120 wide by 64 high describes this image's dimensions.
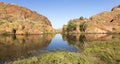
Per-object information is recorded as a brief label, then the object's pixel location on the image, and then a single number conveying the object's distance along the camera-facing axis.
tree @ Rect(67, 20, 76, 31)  63.90
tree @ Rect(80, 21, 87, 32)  62.29
